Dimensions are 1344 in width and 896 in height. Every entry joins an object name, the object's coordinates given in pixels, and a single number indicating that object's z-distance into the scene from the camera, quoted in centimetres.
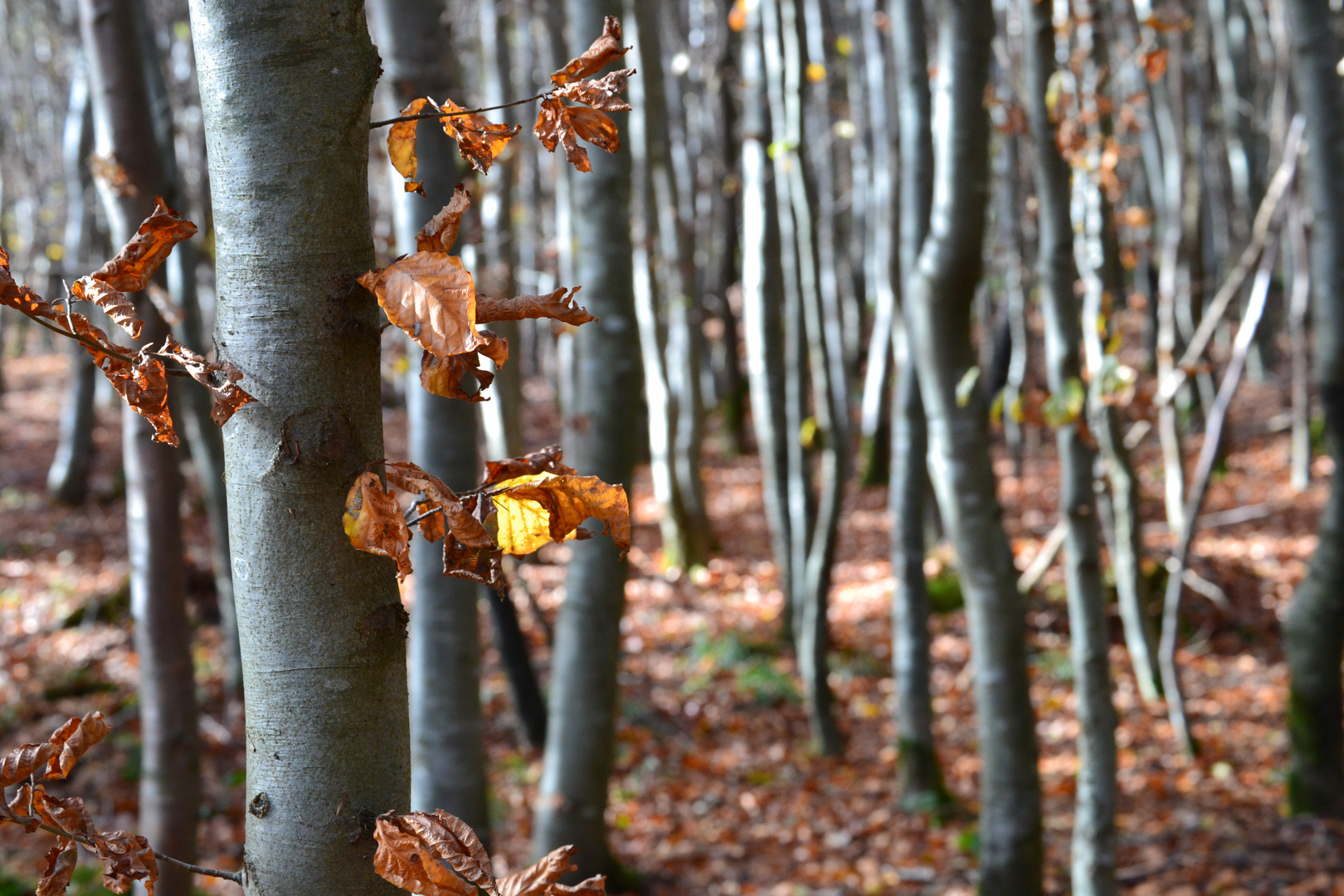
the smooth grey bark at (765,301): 763
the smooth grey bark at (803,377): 670
